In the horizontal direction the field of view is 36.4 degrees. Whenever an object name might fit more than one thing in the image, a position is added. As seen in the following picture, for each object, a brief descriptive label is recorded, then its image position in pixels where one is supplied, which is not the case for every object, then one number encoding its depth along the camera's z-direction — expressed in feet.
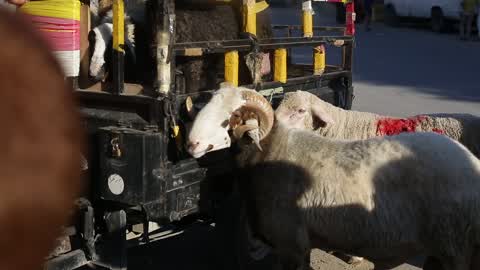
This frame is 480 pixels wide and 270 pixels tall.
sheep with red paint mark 19.90
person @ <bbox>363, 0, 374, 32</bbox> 112.88
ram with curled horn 14.71
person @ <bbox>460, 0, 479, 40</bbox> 95.04
